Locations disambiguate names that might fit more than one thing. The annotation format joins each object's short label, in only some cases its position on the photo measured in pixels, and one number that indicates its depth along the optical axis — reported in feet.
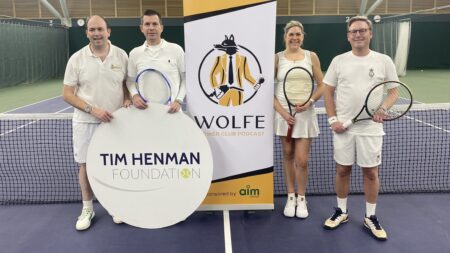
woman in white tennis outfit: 10.76
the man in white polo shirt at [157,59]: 10.15
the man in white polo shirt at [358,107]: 9.67
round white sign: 10.11
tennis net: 13.32
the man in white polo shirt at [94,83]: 10.11
